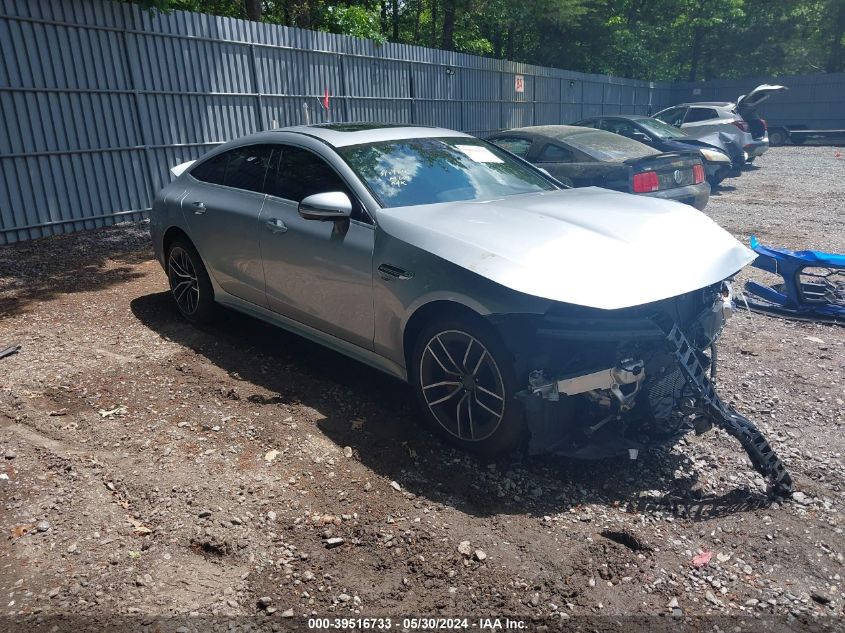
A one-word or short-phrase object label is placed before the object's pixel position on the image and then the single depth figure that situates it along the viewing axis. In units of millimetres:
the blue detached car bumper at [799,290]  5957
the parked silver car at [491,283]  3359
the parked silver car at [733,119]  17859
